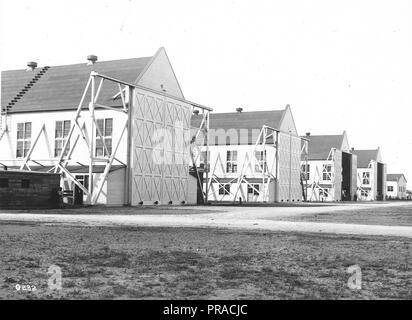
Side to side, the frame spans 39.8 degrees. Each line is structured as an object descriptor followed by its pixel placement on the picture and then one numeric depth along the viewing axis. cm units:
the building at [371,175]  10625
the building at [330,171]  8319
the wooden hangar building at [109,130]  3938
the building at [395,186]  14064
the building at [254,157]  6266
